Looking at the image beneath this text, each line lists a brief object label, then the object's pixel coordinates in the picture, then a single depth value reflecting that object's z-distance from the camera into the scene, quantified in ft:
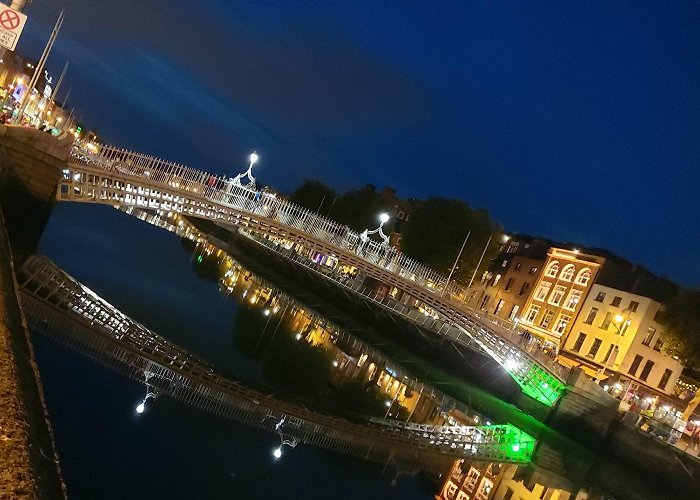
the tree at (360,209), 231.50
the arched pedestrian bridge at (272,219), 79.41
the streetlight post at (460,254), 167.65
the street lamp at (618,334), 150.36
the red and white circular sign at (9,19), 32.35
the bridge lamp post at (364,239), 112.34
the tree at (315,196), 253.44
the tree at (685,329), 124.36
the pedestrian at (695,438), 91.20
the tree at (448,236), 177.99
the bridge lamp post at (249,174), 118.04
